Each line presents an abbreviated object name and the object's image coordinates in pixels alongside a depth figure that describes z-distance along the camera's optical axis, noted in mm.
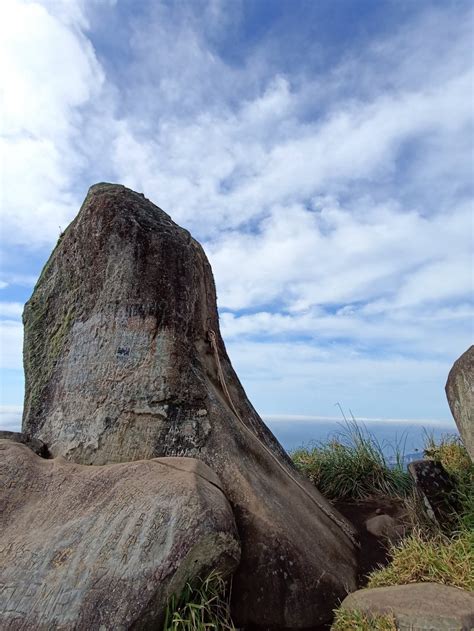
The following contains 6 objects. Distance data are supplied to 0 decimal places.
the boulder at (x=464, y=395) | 5488
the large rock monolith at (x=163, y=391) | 4293
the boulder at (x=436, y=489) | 5648
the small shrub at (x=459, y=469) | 5424
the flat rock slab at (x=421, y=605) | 3582
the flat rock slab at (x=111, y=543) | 3381
